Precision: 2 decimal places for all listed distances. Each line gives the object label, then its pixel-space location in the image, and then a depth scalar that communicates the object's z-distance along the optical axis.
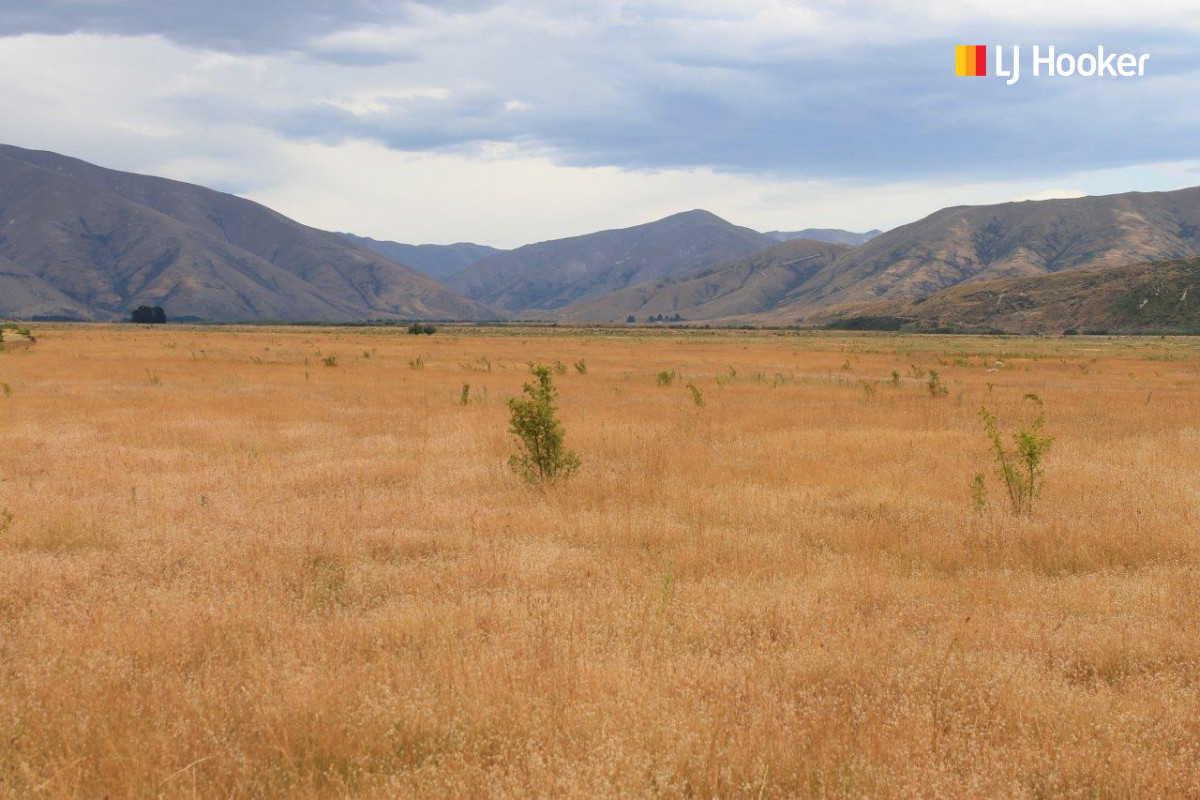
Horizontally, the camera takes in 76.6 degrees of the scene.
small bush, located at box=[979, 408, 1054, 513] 10.72
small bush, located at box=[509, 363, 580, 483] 12.48
